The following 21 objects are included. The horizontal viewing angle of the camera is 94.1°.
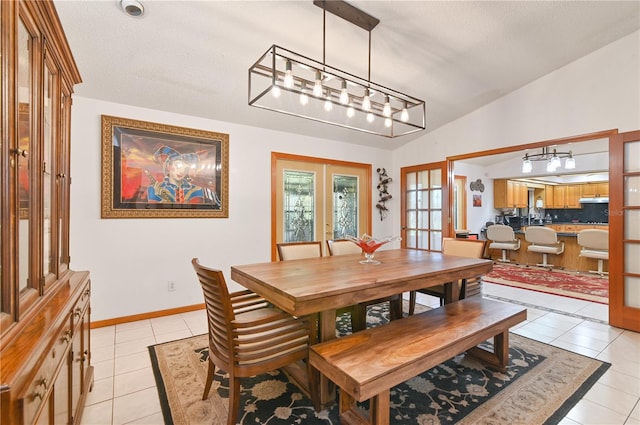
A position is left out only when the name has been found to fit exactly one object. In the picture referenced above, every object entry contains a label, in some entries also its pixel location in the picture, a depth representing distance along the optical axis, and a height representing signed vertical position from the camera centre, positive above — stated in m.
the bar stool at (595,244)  5.01 -0.58
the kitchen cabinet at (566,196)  7.93 +0.41
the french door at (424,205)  4.79 +0.10
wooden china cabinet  0.94 -0.11
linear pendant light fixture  2.03 +1.28
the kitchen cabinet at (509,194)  7.75 +0.45
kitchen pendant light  5.70 +1.01
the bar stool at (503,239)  6.48 -0.62
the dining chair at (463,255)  2.98 -0.48
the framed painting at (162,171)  3.12 +0.46
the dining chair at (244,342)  1.57 -0.74
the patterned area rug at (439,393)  1.75 -1.21
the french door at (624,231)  2.98 -0.21
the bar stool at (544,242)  5.78 -0.61
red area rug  4.25 -1.18
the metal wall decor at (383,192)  5.32 +0.34
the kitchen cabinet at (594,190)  7.37 +0.53
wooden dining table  1.64 -0.44
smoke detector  1.98 +1.39
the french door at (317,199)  4.31 +0.20
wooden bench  1.42 -0.77
